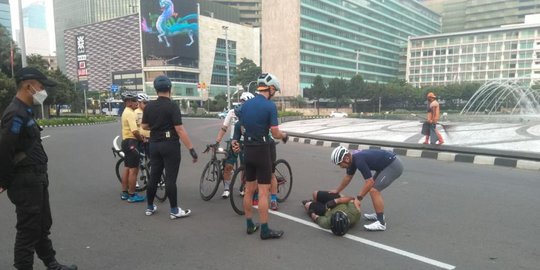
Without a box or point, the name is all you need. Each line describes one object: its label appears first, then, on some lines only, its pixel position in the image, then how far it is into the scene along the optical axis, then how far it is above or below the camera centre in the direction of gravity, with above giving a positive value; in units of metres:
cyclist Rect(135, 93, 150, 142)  6.53 -0.15
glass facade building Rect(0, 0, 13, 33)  70.44 +16.73
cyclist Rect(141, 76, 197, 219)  4.93 -0.46
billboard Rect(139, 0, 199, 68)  88.44 +16.54
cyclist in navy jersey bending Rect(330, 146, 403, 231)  4.73 -0.90
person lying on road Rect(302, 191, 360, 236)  4.51 -1.47
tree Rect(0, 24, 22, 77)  38.88 +4.67
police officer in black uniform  2.94 -0.51
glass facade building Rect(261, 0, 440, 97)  92.31 +16.14
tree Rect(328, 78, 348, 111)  78.12 +2.24
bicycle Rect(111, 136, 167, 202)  6.45 -1.40
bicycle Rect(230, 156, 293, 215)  5.64 -1.37
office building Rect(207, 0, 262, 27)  122.00 +29.06
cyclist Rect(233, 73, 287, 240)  4.36 -0.48
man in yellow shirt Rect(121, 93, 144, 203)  6.10 -0.73
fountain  37.00 -0.10
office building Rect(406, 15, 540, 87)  93.62 +11.64
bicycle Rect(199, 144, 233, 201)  6.33 -1.31
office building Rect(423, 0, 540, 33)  115.69 +28.43
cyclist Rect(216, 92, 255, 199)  6.50 -1.06
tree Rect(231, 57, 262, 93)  82.88 +5.95
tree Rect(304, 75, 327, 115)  78.81 +2.06
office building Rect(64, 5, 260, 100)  90.38 +12.10
